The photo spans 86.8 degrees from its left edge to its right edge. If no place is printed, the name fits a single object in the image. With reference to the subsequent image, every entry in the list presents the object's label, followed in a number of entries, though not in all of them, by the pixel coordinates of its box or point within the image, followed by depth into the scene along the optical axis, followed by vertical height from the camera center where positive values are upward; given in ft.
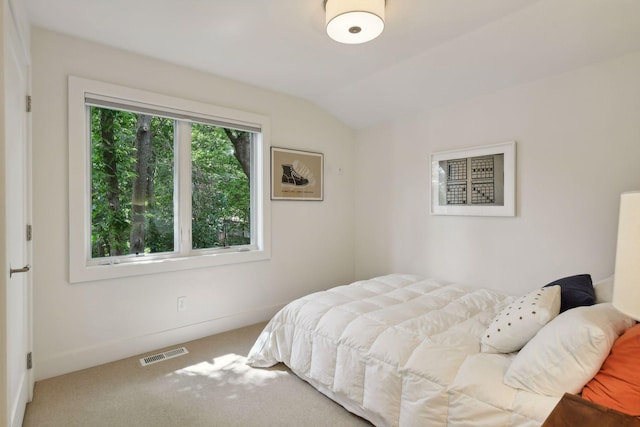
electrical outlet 9.75 -2.67
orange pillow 3.91 -2.04
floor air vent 8.63 -3.81
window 8.34 +0.82
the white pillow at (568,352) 4.25 -1.85
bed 4.42 -2.38
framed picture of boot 11.85 +1.34
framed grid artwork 9.77 +0.93
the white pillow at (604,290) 6.22 -1.51
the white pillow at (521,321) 5.33 -1.80
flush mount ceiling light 6.38 +3.74
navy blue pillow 5.88 -1.49
